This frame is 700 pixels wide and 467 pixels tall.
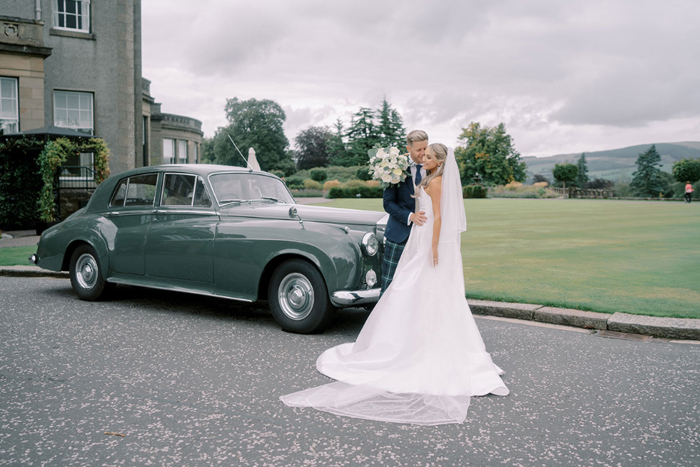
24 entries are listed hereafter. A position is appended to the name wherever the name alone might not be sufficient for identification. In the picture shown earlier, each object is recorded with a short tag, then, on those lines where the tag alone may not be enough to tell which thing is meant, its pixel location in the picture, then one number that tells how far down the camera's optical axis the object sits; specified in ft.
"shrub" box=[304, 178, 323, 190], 170.54
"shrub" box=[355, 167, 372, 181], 183.17
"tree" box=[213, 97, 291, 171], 256.52
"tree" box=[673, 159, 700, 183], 207.41
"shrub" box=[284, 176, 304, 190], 179.82
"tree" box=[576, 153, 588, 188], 337.31
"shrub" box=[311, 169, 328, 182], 195.21
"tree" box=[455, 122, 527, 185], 253.24
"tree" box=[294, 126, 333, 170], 287.28
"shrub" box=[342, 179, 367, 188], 147.08
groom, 17.39
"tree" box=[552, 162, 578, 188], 233.76
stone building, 57.72
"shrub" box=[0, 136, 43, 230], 53.11
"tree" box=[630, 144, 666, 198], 264.72
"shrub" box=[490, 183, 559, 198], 178.91
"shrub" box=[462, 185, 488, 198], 168.76
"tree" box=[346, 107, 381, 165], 256.73
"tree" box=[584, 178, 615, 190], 331.16
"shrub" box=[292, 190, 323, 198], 149.72
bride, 12.92
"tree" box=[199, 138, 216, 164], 288.30
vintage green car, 18.70
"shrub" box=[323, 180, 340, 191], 158.32
